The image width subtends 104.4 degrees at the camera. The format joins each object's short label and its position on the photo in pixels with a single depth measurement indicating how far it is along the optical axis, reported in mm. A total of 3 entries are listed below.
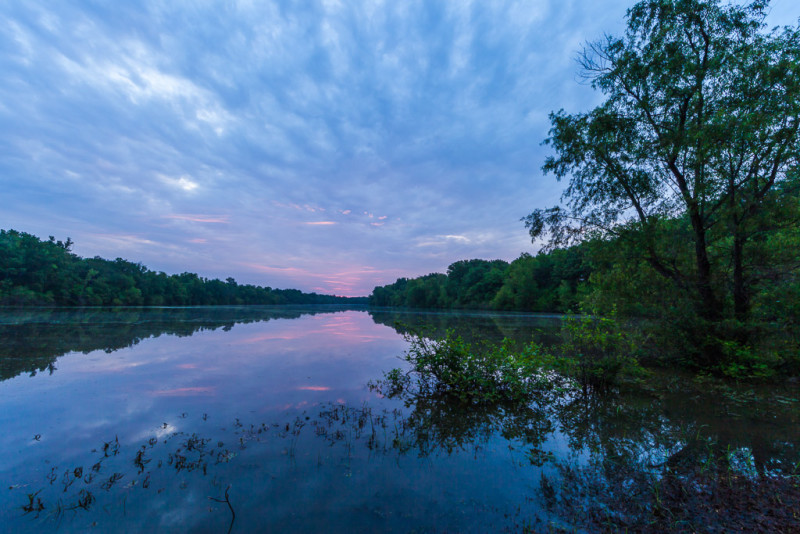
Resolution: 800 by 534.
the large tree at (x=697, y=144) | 9289
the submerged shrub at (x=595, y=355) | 8484
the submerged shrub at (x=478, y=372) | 7723
